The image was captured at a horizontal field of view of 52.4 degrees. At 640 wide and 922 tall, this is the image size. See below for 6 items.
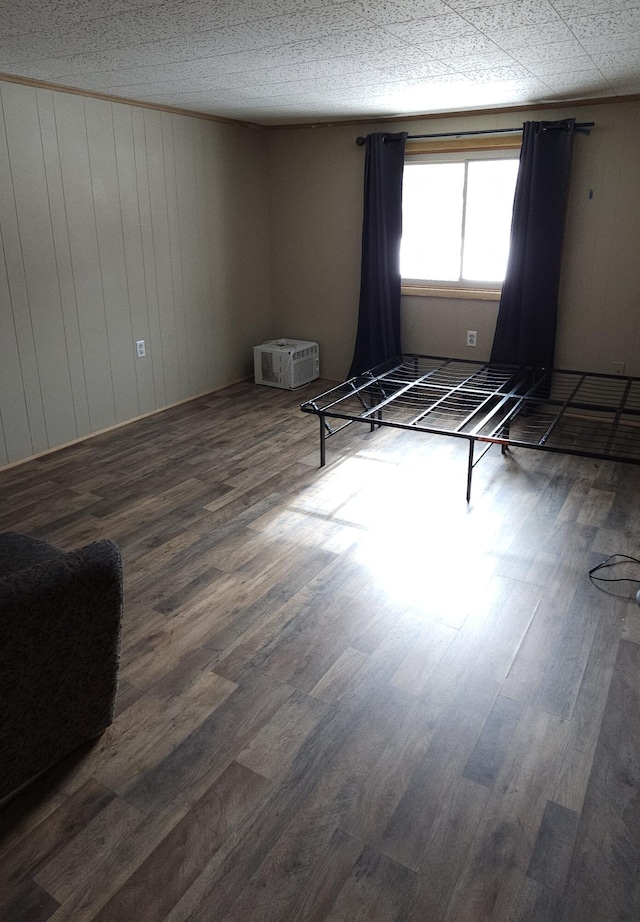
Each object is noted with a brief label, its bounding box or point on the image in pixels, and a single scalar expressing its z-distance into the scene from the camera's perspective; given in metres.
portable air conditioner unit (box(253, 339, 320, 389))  5.39
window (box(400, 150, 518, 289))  4.77
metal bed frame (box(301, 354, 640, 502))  4.14
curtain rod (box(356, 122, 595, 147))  4.19
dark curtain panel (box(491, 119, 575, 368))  4.29
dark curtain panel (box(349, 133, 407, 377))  4.92
